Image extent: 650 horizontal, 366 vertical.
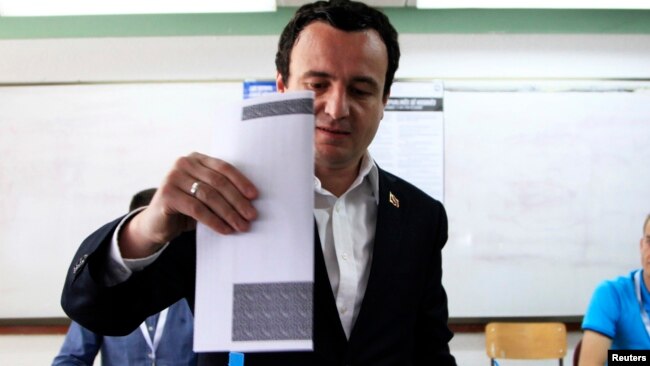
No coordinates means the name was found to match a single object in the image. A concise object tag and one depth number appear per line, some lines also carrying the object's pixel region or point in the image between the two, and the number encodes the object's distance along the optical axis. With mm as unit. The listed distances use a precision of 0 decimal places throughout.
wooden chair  2363
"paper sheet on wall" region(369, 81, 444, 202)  2568
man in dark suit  605
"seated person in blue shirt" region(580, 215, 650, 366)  1853
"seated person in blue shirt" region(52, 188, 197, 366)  1769
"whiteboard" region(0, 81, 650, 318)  2557
